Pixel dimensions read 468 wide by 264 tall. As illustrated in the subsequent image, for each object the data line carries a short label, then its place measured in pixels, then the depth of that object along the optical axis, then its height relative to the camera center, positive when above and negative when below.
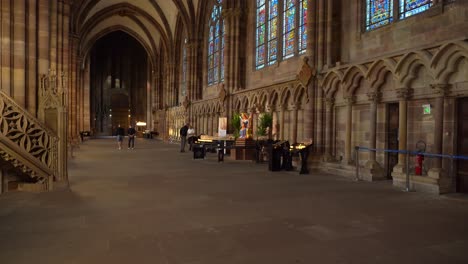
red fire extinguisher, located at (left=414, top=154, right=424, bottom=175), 8.65 -0.78
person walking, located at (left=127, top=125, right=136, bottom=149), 21.49 -0.11
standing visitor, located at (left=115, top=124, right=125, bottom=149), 22.06 -0.24
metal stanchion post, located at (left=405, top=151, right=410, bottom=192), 8.17 -1.17
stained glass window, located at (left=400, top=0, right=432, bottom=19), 9.35 +3.33
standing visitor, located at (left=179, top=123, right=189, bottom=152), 19.28 -0.19
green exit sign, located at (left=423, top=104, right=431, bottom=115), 8.90 +0.57
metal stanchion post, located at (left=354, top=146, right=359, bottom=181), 9.83 -1.03
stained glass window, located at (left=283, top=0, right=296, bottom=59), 15.48 +4.49
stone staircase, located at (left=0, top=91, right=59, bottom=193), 7.21 -0.44
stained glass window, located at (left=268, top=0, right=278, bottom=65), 16.91 +4.72
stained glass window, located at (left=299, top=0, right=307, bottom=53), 14.59 +4.26
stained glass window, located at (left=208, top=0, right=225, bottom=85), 23.96 +5.76
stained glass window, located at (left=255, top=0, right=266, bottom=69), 18.17 +4.87
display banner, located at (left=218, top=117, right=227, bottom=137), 19.29 +0.32
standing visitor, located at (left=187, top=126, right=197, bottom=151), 18.98 -0.50
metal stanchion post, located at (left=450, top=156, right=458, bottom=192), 8.01 -0.94
